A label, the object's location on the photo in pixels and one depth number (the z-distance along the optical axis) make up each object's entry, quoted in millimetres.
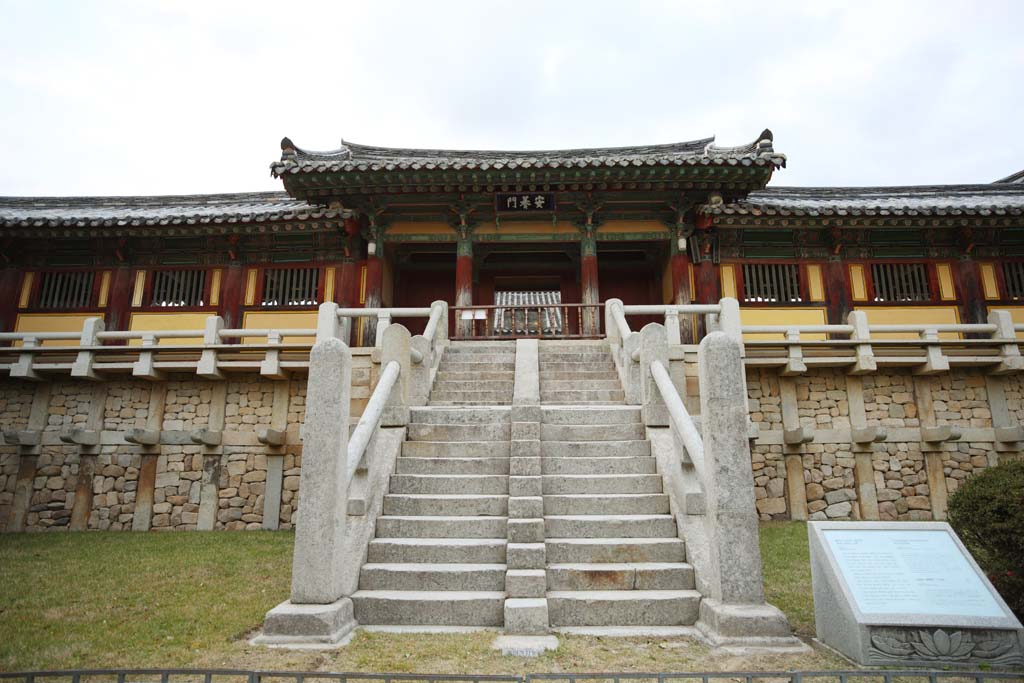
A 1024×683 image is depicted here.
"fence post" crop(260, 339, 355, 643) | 4477
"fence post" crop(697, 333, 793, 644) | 4410
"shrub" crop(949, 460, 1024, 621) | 4559
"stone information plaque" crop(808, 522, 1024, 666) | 3959
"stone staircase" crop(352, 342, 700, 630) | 4887
